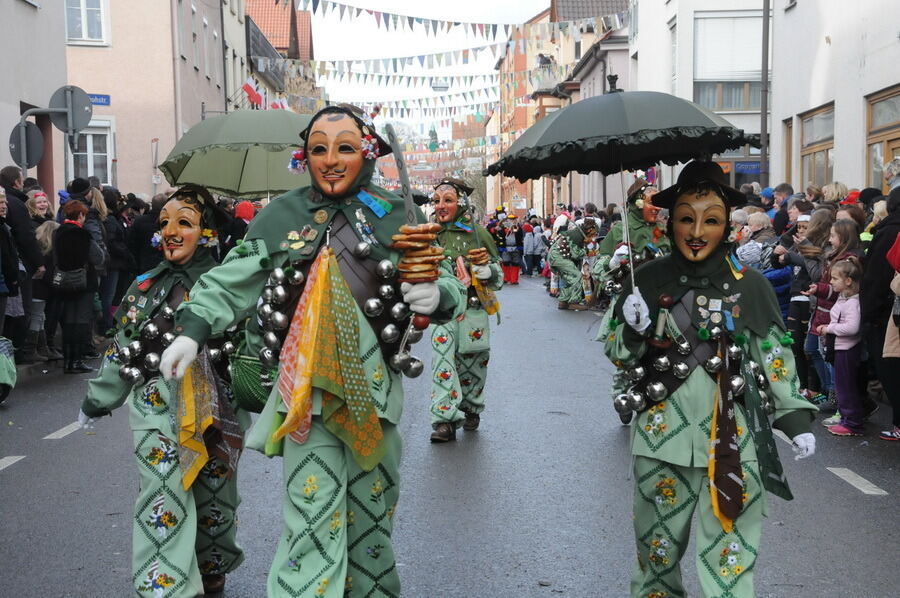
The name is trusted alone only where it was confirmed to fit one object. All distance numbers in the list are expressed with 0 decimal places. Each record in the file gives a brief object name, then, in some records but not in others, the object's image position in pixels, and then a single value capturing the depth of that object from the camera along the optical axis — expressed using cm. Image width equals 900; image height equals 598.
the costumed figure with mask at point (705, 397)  429
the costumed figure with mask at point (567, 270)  2348
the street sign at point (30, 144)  1489
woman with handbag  1297
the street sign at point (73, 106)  1559
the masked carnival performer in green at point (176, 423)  484
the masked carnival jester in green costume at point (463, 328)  884
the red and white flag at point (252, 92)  1915
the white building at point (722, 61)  3212
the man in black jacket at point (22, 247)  1240
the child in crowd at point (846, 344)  936
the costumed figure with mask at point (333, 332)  409
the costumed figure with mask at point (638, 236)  866
